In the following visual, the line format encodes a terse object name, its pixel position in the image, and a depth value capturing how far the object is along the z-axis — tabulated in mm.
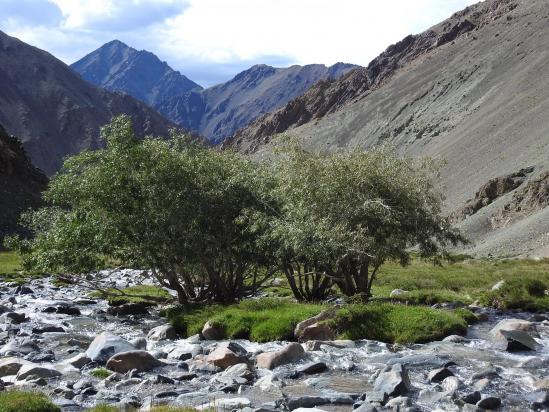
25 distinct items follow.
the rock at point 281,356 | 16422
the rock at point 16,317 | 24498
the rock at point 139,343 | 18911
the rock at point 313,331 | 19688
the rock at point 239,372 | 14972
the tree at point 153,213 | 24875
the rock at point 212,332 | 21094
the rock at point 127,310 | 27328
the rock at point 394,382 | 13328
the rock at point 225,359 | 16250
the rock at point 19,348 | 18067
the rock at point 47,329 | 22148
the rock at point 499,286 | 28800
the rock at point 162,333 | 21312
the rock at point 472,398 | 12867
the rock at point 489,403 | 12617
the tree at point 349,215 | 24062
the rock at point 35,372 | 14617
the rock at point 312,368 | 15617
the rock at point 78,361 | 16469
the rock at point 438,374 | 14643
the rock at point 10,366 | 15109
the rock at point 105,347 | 17094
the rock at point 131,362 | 16000
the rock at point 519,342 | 18016
